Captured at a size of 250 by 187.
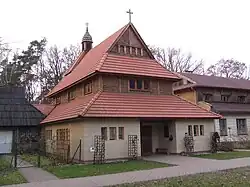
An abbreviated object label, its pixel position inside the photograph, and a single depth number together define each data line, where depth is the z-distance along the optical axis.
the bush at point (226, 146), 24.76
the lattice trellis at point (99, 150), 18.20
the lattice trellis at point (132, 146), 19.41
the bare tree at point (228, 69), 57.84
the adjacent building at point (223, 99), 29.97
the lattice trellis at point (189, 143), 21.62
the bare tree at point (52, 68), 49.44
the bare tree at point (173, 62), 53.50
